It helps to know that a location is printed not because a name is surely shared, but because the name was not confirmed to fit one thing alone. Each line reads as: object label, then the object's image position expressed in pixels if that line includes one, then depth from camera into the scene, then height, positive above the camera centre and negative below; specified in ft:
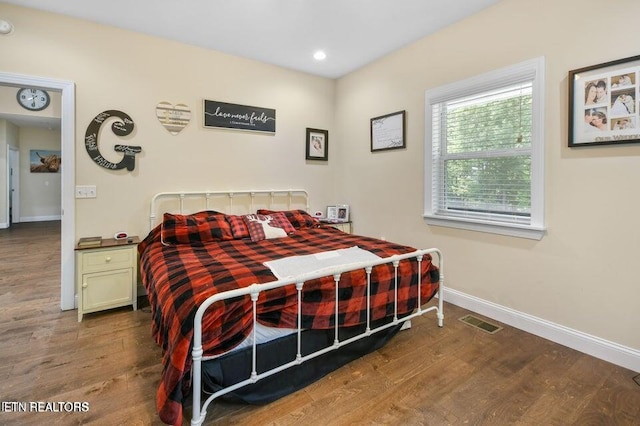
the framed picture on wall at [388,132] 11.68 +2.97
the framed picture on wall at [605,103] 6.59 +2.30
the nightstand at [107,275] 8.99 -1.90
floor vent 8.53 -3.17
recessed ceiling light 11.78 +5.79
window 8.17 +1.67
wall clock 19.94 +6.93
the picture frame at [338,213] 14.12 -0.15
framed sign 11.63 +3.54
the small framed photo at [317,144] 14.05 +2.91
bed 4.95 -1.76
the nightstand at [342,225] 13.52 -0.67
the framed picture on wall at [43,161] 27.37 +4.25
